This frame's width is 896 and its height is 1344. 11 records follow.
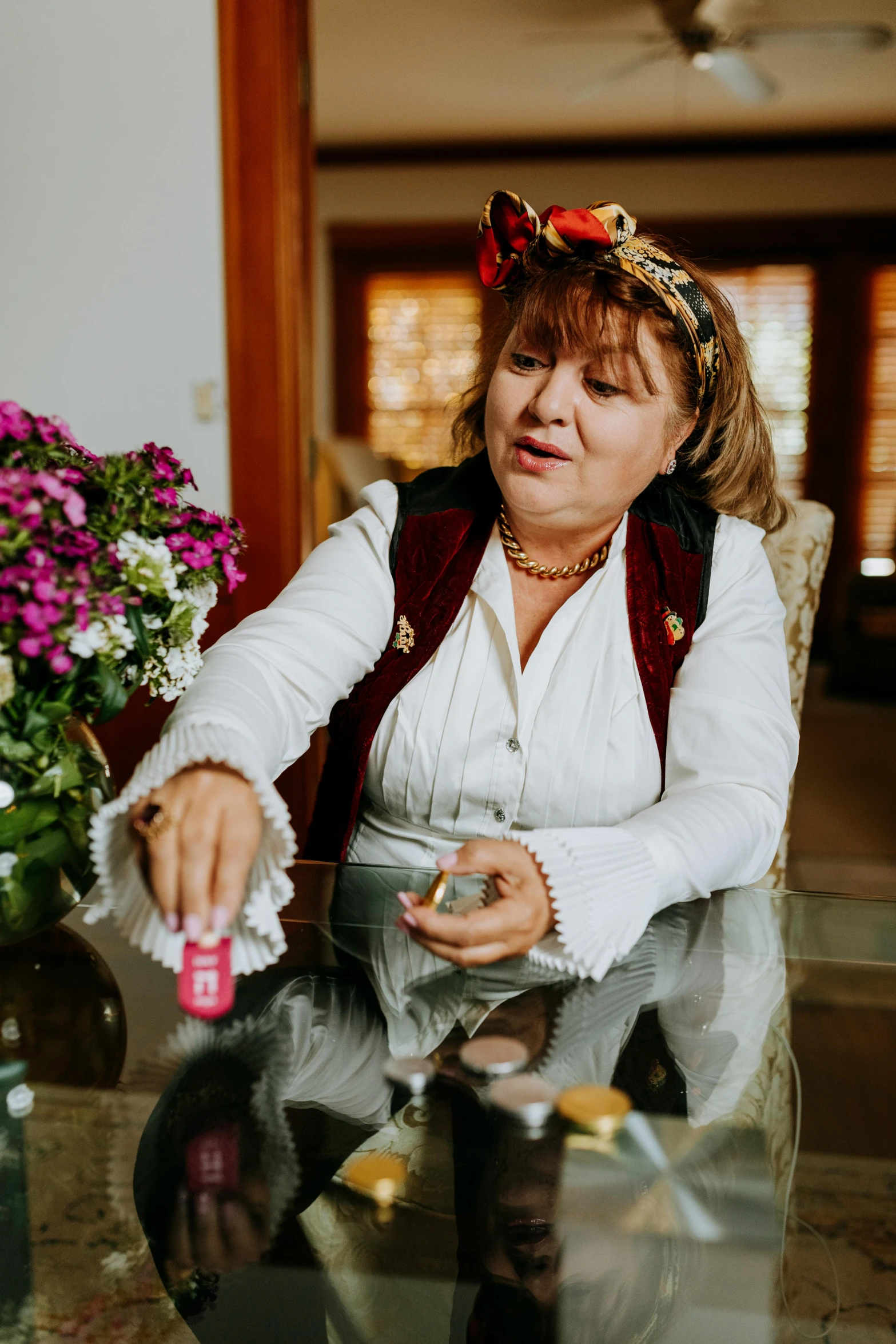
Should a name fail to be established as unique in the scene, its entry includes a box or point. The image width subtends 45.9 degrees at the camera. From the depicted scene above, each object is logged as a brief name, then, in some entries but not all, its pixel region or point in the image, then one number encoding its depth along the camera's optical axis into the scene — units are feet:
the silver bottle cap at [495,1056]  2.53
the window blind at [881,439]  22.03
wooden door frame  7.18
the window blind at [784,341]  22.15
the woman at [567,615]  3.70
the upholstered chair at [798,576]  5.02
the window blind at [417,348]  22.84
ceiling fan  12.94
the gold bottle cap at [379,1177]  2.11
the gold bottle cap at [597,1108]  2.33
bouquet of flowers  2.38
